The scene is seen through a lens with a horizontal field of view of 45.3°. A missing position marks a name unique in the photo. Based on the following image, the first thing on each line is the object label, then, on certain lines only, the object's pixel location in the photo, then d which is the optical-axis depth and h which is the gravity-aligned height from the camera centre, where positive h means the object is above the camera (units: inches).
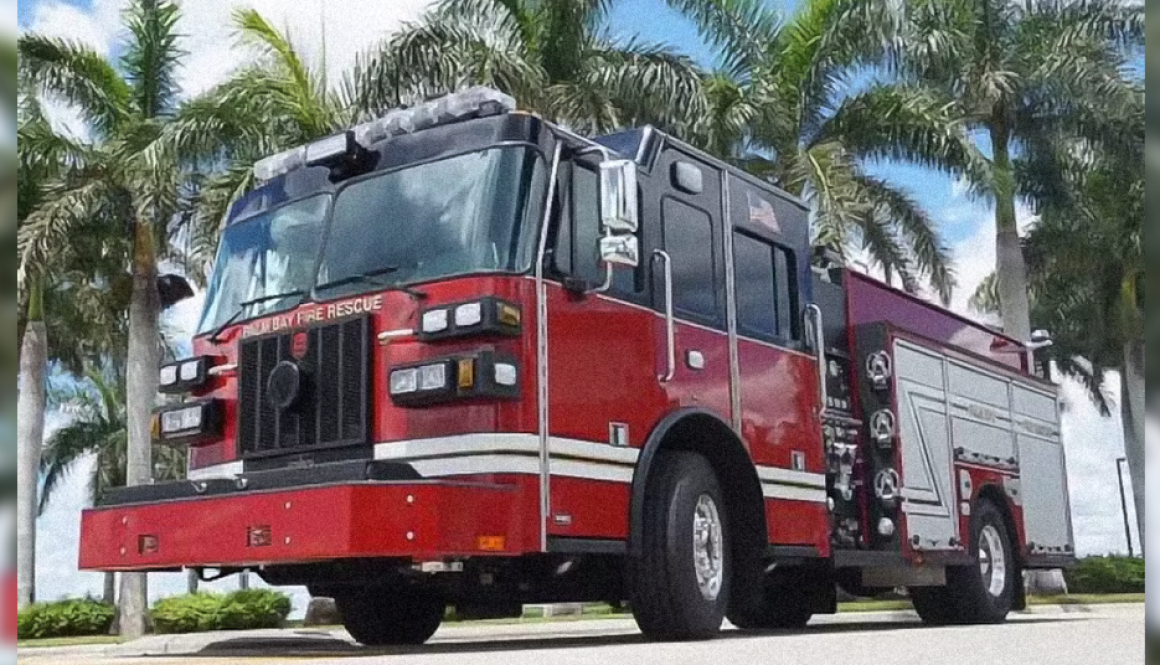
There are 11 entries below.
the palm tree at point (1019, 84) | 795.4 +281.9
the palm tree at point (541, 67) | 703.1 +261.2
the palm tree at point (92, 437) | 1437.0 +179.2
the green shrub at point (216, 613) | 775.1 -13.3
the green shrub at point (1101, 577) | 1026.1 -12.3
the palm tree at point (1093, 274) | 861.8 +204.2
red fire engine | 262.7 +39.7
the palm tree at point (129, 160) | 742.5 +229.5
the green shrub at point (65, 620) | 787.4 -14.8
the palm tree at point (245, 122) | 706.2 +237.7
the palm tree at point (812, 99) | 781.9 +264.8
